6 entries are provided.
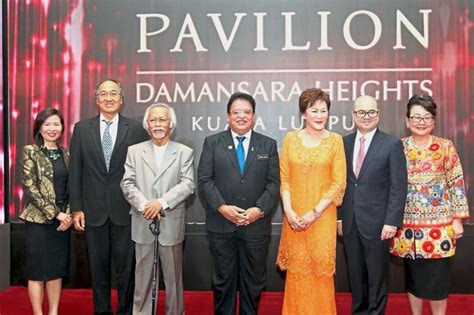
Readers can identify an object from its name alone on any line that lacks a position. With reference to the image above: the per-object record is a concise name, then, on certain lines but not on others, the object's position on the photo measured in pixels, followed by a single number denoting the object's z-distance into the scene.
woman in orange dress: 3.11
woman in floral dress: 3.10
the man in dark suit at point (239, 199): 3.25
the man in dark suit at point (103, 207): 3.48
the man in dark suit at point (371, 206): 3.10
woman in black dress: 3.43
